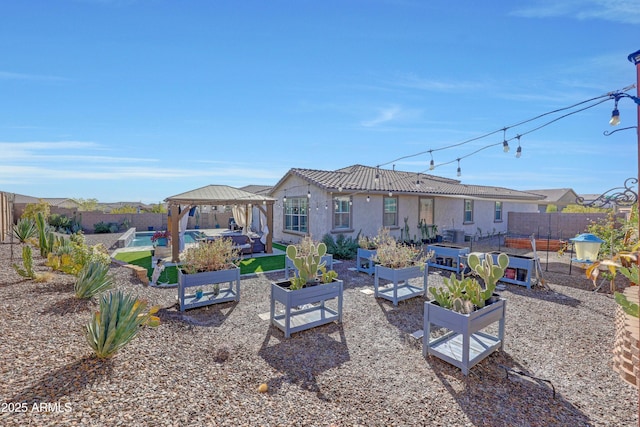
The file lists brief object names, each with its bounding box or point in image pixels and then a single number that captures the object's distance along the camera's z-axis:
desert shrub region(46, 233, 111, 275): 6.66
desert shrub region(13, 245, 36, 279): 6.35
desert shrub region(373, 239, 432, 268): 7.22
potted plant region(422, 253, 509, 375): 4.01
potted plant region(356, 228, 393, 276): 9.64
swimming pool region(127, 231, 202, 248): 17.64
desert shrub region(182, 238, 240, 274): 6.47
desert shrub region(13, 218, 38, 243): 11.71
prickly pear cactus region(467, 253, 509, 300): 4.61
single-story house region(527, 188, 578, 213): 39.17
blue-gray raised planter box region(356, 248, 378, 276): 9.62
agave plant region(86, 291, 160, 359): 3.44
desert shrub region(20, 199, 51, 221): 18.23
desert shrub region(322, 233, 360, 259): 12.36
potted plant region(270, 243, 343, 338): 5.16
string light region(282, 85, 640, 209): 4.34
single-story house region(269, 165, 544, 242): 14.03
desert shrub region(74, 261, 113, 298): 5.40
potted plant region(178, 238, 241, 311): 6.22
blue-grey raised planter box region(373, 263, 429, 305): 6.83
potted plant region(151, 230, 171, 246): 14.15
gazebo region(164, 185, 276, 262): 11.45
